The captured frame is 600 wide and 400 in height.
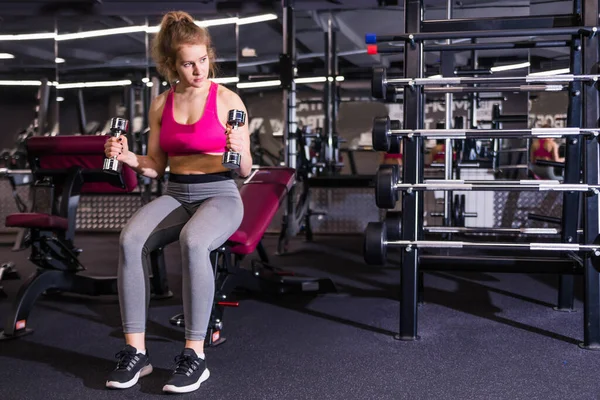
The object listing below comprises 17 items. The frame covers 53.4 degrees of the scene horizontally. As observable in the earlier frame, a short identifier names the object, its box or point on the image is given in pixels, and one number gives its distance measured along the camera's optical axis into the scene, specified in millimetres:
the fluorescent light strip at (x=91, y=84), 7207
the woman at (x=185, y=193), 2082
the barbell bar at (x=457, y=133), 2420
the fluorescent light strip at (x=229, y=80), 7032
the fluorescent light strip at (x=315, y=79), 7824
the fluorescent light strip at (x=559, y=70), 6905
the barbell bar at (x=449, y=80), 2436
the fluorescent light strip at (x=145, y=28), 6988
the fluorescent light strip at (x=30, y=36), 7222
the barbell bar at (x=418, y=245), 2404
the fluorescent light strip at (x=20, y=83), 7293
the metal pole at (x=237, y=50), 7008
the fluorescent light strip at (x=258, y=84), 7137
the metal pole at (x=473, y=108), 5082
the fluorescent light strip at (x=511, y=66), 7172
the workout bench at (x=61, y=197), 2986
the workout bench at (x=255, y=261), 2643
